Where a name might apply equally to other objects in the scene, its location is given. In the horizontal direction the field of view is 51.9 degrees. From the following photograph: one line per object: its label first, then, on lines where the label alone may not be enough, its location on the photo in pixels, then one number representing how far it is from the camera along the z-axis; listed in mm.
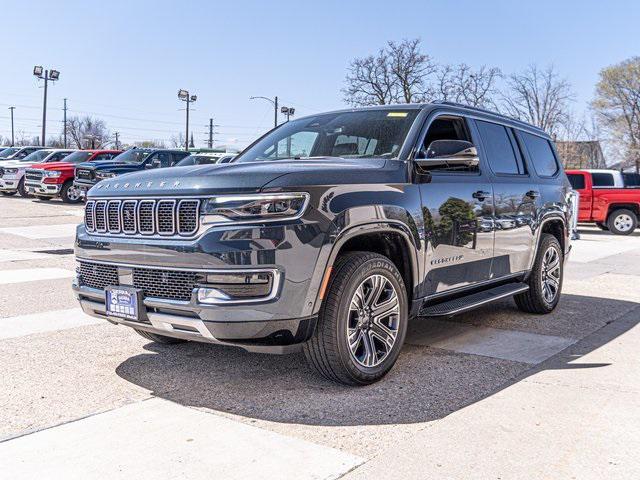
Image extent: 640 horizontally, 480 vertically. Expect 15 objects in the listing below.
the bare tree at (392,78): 49688
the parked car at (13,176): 23953
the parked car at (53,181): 21344
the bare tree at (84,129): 108750
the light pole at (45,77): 47656
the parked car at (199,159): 17797
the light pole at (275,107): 48912
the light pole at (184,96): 54188
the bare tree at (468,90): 48156
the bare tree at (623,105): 60844
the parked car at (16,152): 30542
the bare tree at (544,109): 46656
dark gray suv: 3685
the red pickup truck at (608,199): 18609
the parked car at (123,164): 19812
